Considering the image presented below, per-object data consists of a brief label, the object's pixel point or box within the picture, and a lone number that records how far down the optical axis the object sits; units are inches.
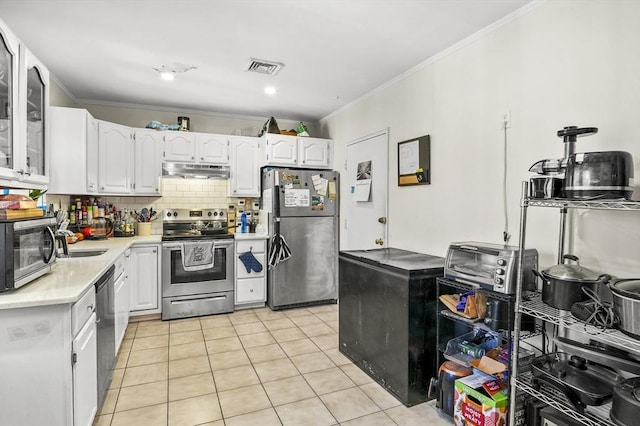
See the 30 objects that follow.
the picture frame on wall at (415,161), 117.7
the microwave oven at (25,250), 64.3
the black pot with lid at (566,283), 61.2
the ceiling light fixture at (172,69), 125.8
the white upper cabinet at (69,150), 129.7
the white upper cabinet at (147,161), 163.6
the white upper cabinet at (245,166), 180.5
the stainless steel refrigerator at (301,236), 169.3
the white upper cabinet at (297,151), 176.2
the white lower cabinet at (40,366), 60.6
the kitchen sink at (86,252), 124.5
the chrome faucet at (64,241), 96.3
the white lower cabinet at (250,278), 169.3
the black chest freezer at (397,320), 91.8
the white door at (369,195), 142.0
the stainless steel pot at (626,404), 49.6
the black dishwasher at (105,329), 84.5
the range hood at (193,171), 165.8
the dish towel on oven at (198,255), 157.2
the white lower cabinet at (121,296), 111.1
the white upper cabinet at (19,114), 72.4
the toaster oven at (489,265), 74.4
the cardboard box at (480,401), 74.8
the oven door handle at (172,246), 155.5
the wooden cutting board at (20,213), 66.8
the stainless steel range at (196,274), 156.7
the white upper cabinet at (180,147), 168.6
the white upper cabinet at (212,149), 173.3
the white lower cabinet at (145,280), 150.8
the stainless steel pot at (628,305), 50.6
